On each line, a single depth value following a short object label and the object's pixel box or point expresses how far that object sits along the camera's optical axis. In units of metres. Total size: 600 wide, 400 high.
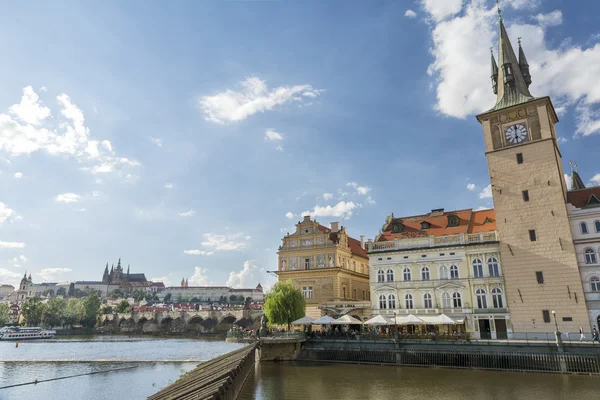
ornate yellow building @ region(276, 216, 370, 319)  46.75
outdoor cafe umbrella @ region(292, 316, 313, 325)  37.25
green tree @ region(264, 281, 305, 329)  41.06
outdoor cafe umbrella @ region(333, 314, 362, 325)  35.99
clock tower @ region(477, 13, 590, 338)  32.56
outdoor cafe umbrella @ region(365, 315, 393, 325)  34.03
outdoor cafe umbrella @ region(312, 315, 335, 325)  36.29
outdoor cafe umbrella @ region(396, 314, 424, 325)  33.53
